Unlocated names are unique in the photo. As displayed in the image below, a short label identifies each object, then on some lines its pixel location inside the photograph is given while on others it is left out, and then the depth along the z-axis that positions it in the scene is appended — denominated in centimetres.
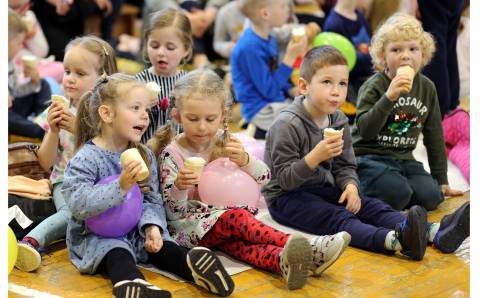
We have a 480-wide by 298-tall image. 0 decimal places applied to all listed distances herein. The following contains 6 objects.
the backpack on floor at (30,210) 651
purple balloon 577
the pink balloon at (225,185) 632
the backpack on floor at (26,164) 710
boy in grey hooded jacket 643
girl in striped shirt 738
